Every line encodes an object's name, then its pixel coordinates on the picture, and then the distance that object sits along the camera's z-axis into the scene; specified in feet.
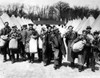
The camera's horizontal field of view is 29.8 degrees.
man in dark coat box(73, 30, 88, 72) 22.36
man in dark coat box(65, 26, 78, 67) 24.43
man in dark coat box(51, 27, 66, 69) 23.88
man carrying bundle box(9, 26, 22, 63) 26.84
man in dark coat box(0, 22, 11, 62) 27.94
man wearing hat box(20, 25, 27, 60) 27.96
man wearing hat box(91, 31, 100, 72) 22.88
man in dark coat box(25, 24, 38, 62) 26.61
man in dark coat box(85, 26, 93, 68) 22.21
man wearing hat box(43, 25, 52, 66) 24.57
